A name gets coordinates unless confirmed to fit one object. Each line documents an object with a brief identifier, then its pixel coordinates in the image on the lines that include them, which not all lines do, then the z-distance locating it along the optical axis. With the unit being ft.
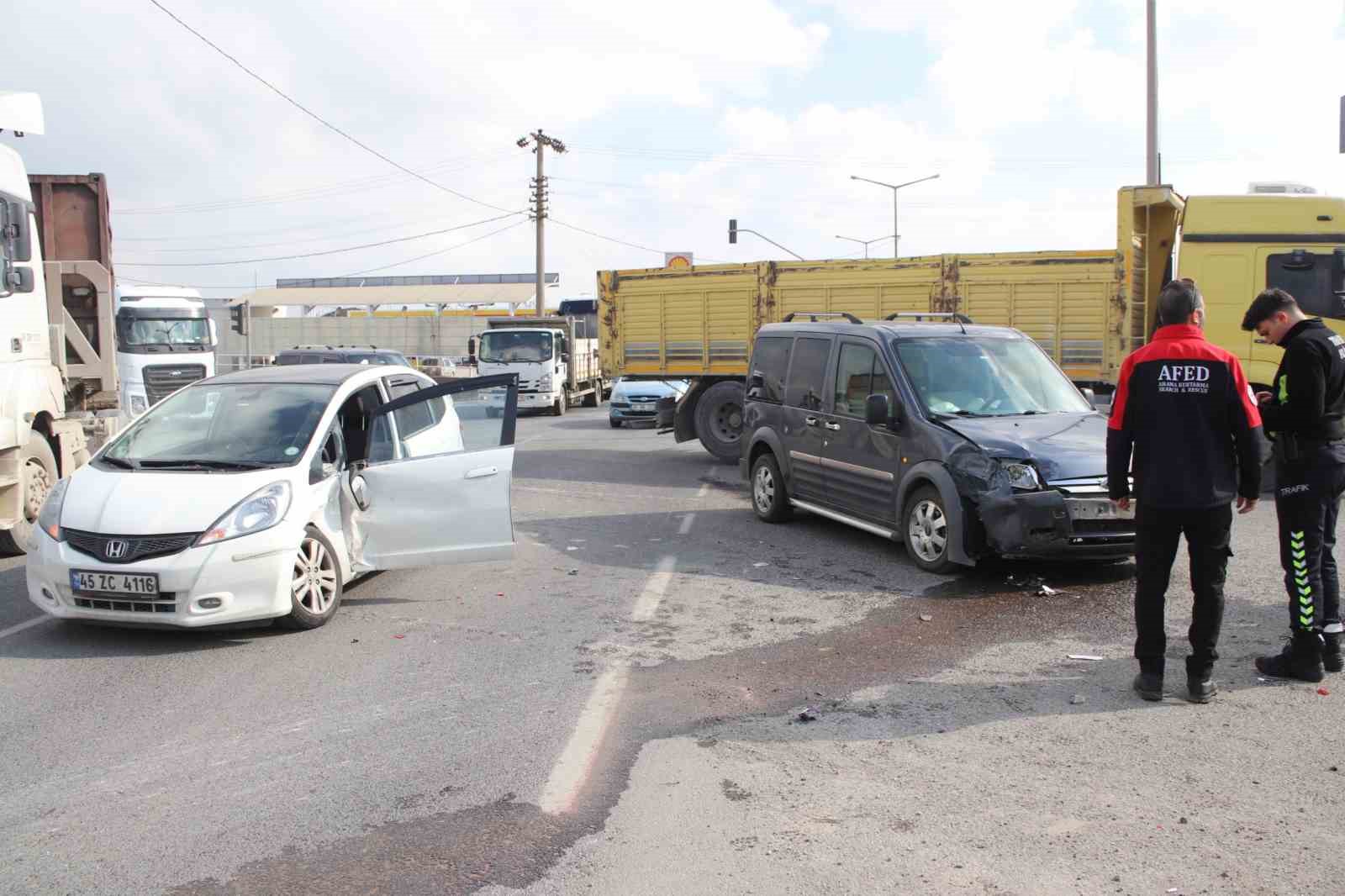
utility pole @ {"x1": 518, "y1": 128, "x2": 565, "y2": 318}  156.97
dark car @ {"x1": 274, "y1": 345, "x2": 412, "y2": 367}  66.90
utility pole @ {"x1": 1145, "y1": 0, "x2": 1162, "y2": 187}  63.98
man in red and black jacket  17.19
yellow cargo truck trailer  40.19
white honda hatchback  21.24
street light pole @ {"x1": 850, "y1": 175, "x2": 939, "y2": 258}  165.48
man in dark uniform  18.15
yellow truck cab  39.32
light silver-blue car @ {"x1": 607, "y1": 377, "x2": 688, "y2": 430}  78.69
